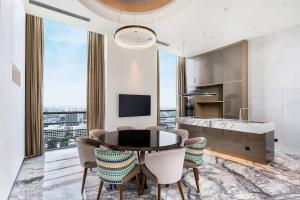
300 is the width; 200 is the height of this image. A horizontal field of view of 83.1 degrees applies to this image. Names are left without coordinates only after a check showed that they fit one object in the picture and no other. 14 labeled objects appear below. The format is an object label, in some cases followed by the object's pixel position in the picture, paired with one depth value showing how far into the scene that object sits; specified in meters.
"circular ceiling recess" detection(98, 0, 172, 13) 3.66
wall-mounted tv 5.25
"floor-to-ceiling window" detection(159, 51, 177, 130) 7.04
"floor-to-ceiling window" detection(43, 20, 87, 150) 4.71
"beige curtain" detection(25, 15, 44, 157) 4.23
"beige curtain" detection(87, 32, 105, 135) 5.10
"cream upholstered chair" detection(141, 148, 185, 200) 2.11
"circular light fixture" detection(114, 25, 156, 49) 3.04
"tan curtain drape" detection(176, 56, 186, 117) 7.39
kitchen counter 3.65
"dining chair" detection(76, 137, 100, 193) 2.58
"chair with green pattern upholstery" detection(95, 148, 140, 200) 2.06
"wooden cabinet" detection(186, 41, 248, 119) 5.57
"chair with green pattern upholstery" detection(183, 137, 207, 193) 2.58
